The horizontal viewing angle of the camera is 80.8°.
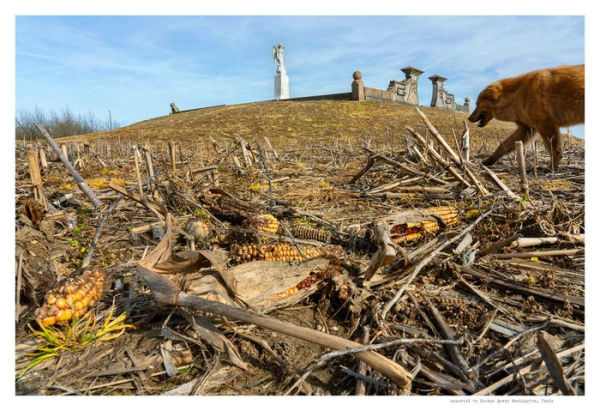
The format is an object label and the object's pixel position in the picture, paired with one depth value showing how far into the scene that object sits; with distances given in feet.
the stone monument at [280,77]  133.39
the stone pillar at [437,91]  117.08
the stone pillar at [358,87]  108.17
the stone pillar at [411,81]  113.19
